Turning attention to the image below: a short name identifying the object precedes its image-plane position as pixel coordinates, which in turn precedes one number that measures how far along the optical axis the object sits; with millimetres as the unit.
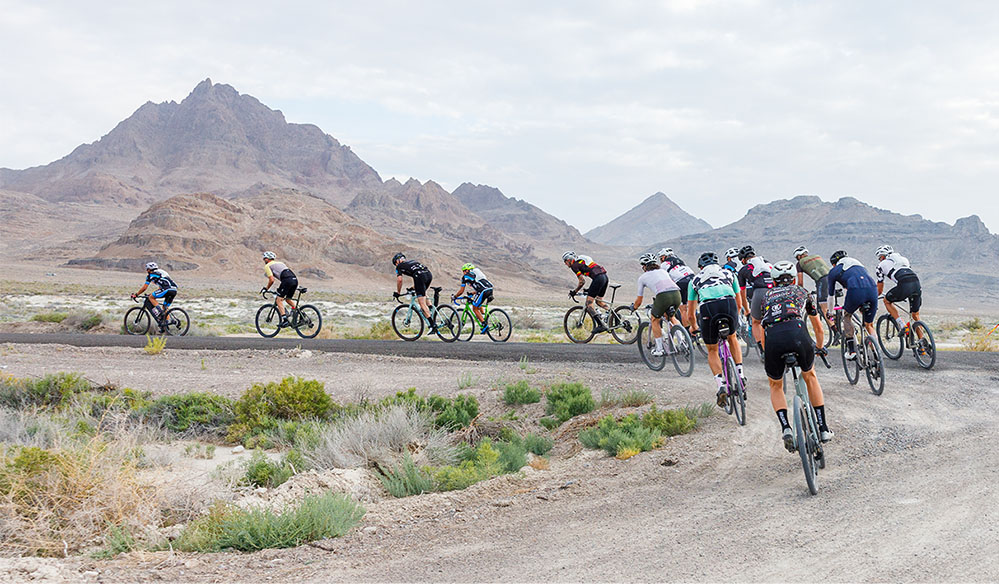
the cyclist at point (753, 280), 12188
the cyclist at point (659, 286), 11094
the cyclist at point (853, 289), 10664
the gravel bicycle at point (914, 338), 12211
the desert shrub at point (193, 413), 10867
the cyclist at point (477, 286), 16797
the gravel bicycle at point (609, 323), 15922
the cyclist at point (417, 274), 16656
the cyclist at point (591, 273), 15251
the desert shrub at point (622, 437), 7824
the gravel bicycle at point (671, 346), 11797
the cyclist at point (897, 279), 11586
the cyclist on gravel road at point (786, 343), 6484
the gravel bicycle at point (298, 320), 18484
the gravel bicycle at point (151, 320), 19438
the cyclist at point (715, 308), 8750
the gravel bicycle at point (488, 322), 17609
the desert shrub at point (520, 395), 11141
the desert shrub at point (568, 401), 10250
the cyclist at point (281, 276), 17178
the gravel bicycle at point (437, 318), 17541
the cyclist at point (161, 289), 18531
